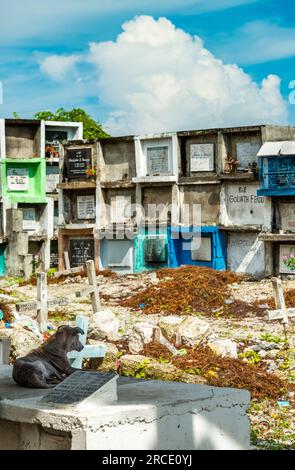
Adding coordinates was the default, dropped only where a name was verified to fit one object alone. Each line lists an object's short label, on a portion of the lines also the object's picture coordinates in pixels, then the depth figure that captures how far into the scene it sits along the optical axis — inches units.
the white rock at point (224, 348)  609.6
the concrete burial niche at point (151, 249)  1375.5
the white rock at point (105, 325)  669.9
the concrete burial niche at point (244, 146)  1283.2
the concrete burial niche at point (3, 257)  1461.6
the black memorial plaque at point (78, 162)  1466.5
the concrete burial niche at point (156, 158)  1366.9
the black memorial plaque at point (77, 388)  280.8
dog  328.8
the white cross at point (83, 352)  413.7
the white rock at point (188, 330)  647.1
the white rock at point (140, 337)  621.0
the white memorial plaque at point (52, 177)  1622.8
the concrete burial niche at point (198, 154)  1331.2
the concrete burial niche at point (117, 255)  1422.2
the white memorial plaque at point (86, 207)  1472.7
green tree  2053.4
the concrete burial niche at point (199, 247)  1323.8
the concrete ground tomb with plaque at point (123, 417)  268.5
